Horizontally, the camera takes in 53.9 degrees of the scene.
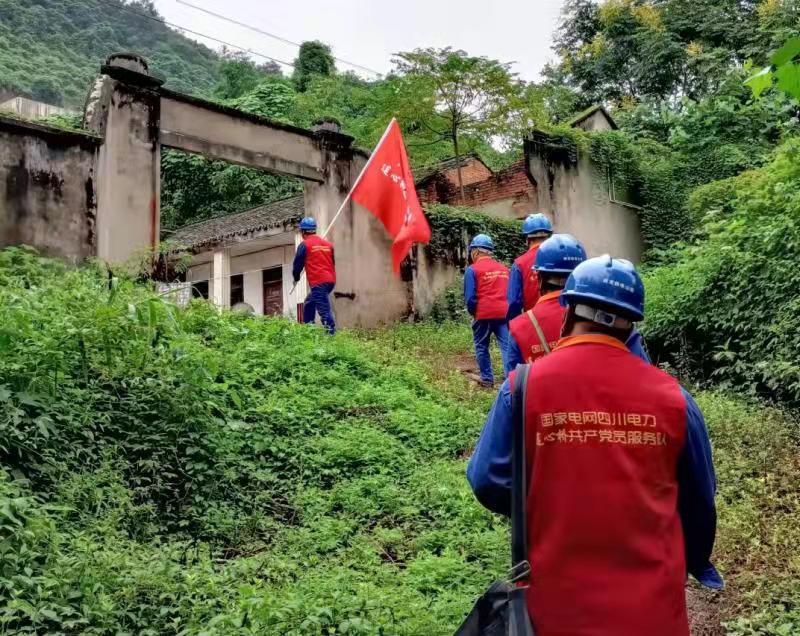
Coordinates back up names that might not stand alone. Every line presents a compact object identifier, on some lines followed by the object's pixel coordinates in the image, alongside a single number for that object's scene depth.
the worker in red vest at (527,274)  5.93
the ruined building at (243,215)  10.69
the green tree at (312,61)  33.69
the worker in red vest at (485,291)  8.51
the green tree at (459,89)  17.52
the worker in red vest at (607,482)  2.15
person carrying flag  10.77
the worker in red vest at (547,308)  4.04
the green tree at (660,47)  25.30
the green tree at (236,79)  33.19
